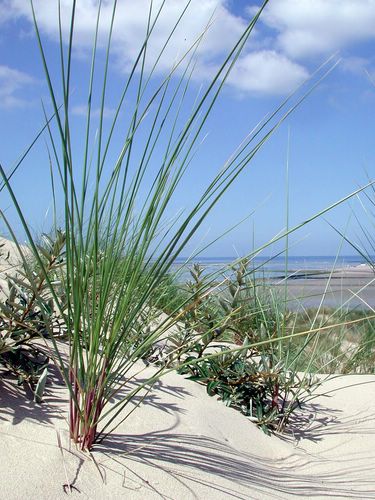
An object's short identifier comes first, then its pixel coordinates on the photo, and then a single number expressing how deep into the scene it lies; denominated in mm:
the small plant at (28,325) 1776
